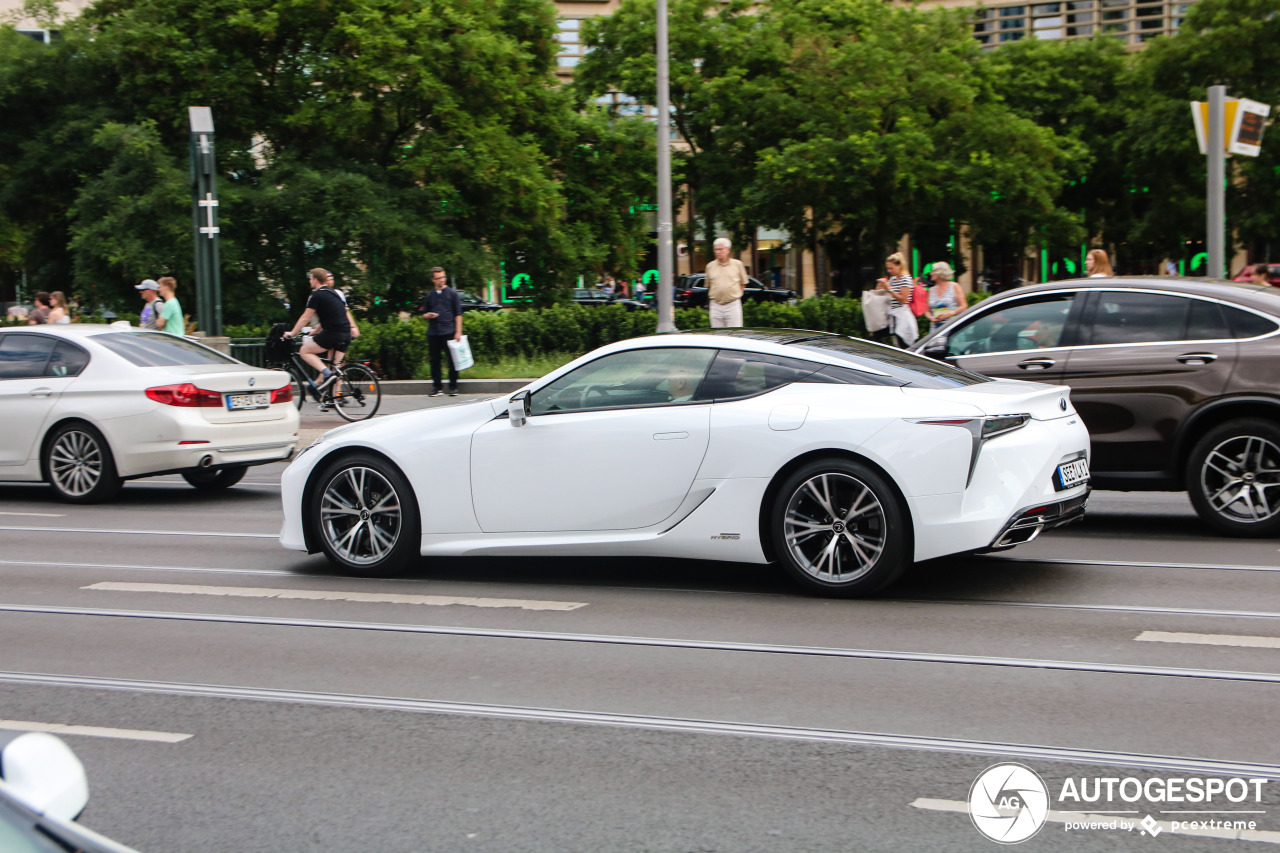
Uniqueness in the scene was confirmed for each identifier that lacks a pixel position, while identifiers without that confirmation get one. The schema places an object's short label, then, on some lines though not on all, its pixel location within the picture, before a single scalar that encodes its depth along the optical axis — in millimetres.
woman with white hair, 16672
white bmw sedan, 11523
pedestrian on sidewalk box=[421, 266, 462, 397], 20234
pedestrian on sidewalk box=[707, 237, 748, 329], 18281
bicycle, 18094
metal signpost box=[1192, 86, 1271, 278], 14242
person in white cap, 18312
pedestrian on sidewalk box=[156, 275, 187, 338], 17734
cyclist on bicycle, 18016
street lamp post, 22594
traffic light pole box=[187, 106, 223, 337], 19078
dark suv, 8703
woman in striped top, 17875
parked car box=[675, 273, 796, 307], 51812
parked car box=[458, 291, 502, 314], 53312
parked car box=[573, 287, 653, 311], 54312
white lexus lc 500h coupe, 6840
